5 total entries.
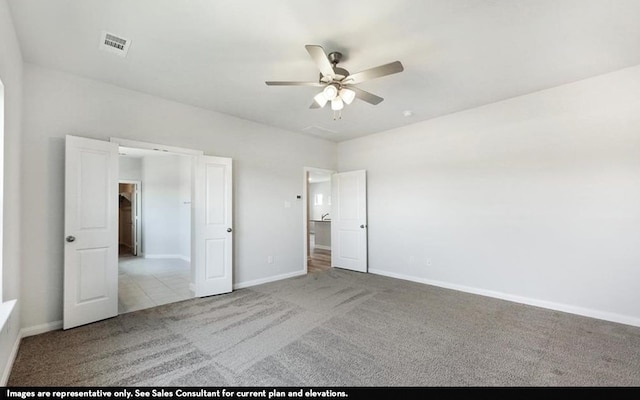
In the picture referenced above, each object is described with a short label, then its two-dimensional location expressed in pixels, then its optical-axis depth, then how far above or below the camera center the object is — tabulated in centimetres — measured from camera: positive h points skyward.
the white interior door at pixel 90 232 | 296 -31
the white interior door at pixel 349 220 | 559 -37
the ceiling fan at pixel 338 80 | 232 +113
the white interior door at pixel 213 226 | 405 -34
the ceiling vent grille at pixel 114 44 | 247 +147
